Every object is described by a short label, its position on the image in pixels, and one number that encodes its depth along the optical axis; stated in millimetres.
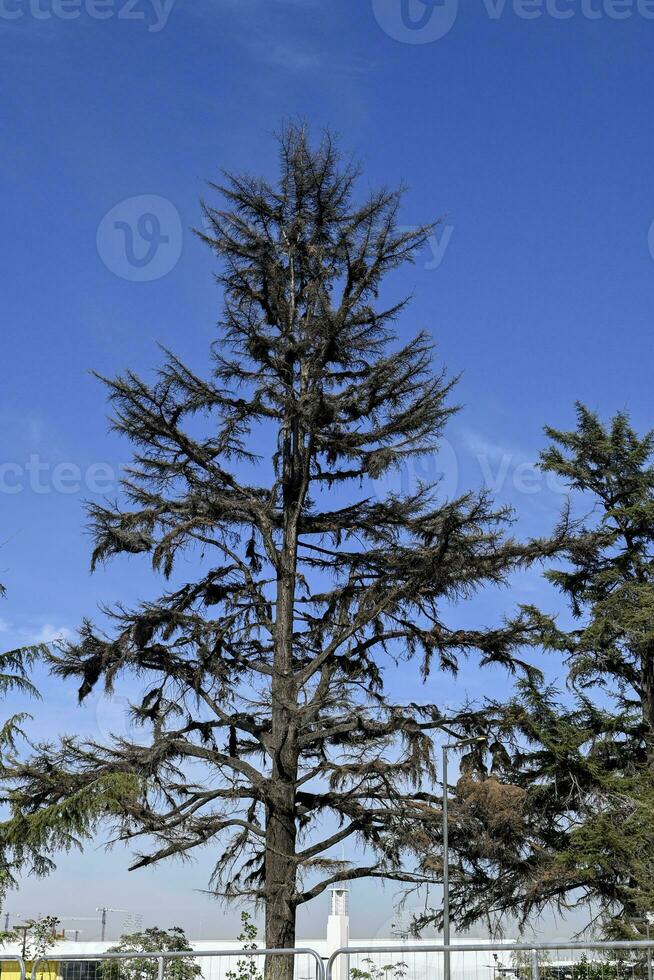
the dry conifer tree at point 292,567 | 18641
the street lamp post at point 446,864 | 18172
